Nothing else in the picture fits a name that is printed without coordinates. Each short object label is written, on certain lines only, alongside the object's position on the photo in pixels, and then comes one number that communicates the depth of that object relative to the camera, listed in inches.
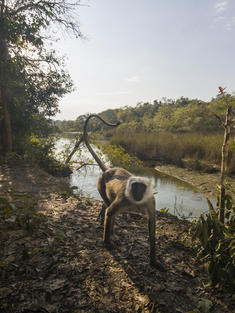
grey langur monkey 113.7
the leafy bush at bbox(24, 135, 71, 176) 364.8
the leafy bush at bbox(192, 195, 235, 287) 92.9
